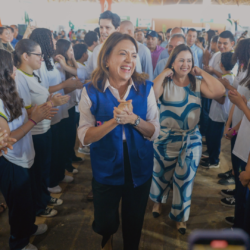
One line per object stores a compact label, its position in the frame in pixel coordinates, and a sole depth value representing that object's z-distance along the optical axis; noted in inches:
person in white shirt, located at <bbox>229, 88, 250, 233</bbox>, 68.6
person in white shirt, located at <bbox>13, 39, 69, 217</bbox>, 80.0
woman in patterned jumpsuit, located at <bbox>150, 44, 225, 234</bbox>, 81.4
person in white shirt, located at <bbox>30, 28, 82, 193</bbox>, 99.5
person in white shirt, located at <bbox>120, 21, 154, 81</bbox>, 133.8
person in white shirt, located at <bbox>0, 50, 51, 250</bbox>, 62.4
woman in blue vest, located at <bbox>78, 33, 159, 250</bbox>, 57.2
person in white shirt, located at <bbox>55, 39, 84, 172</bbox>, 116.1
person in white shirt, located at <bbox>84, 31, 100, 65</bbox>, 170.6
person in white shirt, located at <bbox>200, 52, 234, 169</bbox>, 122.4
